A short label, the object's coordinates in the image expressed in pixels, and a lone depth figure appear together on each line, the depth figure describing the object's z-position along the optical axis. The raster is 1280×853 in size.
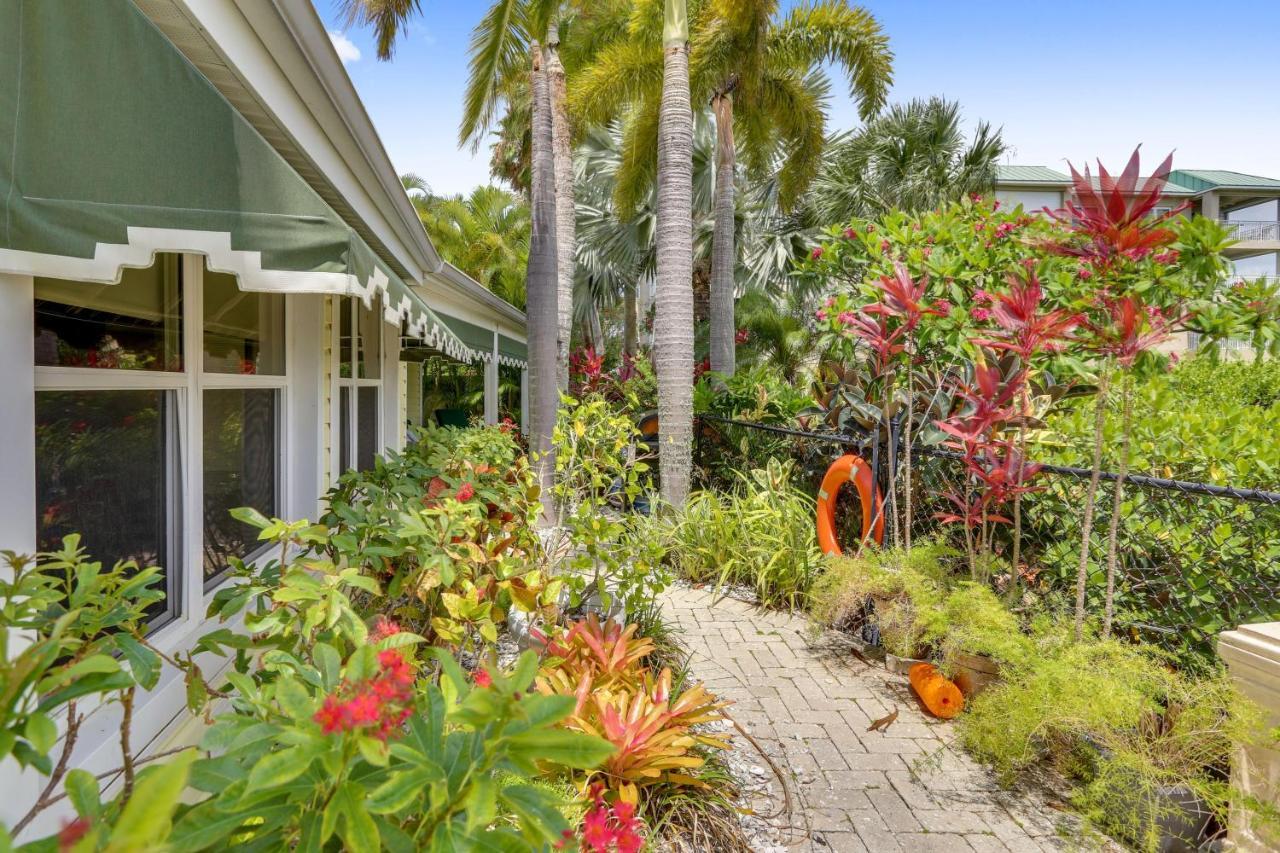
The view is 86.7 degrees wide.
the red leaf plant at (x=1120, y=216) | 3.09
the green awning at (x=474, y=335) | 8.07
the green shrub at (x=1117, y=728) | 2.58
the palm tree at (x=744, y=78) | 10.05
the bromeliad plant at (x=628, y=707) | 2.67
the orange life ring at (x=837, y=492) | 5.31
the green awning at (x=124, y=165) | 1.43
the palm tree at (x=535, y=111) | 7.78
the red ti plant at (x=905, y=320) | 4.56
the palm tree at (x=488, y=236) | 24.70
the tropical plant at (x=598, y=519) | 3.67
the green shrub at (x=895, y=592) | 3.99
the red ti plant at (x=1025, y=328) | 3.54
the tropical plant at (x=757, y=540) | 5.70
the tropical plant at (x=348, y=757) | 0.89
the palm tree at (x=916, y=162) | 14.27
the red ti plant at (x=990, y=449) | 3.78
